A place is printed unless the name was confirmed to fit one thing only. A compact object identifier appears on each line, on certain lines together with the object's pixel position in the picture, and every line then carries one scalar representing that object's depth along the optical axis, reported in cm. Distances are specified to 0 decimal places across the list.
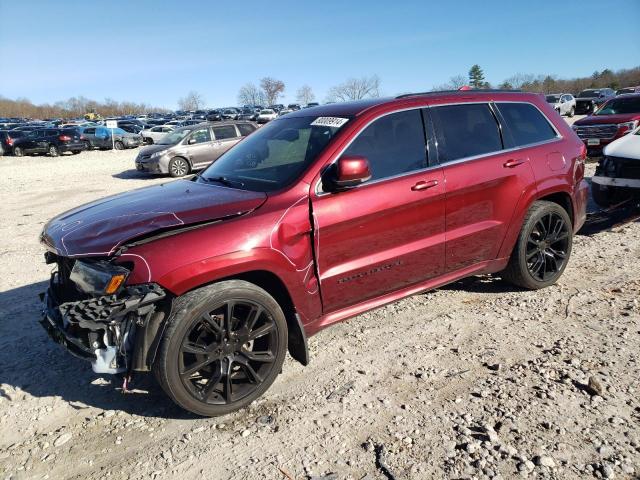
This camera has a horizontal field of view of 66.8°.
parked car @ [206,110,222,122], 4768
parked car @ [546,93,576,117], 3430
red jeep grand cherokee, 277
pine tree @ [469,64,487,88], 9411
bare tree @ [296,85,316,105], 9200
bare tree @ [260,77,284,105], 10594
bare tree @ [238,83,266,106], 10497
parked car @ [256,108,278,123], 4312
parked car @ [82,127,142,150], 2881
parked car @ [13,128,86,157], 2644
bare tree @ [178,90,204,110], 11604
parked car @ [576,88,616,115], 3440
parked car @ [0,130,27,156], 2712
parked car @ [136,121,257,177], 1531
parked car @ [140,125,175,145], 3162
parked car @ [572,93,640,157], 1215
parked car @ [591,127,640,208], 660
